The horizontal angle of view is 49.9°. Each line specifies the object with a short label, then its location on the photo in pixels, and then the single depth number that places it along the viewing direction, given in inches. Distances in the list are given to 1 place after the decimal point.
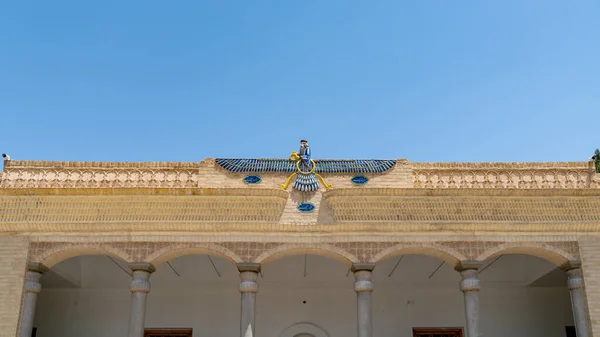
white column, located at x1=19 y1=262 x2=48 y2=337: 392.2
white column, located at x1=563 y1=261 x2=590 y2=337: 395.5
